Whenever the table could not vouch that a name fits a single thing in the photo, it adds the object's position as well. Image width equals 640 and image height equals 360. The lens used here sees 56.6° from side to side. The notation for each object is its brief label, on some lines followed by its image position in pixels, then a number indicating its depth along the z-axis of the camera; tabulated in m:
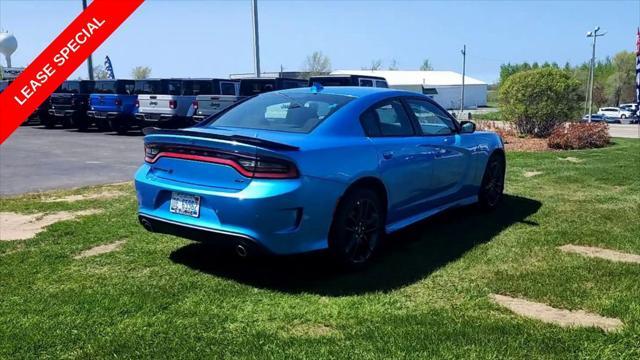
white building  82.16
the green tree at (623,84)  89.31
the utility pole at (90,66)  30.32
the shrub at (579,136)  15.50
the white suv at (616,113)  57.44
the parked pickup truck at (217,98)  16.94
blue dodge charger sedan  4.25
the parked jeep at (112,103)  20.17
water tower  59.31
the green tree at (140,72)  104.36
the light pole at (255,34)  23.06
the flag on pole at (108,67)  49.72
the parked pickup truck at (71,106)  22.11
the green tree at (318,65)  89.00
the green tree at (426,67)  118.04
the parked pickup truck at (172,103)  18.52
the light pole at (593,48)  44.81
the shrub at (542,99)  17.80
